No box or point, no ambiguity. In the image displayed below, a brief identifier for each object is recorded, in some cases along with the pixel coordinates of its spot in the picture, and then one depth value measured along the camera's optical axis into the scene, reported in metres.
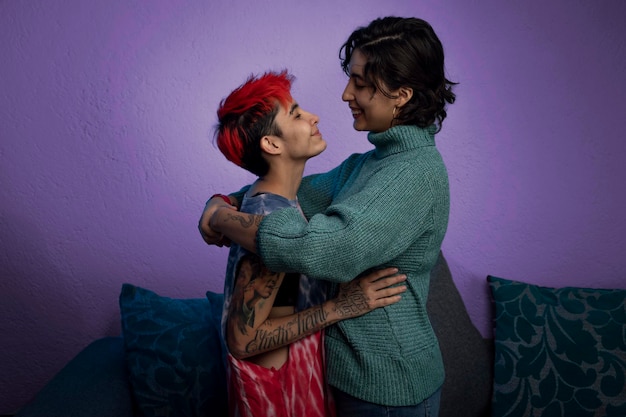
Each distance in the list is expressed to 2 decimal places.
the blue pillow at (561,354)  2.01
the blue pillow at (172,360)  1.79
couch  1.79
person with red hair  1.27
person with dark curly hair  1.13
